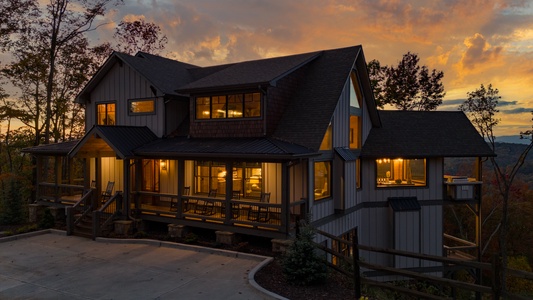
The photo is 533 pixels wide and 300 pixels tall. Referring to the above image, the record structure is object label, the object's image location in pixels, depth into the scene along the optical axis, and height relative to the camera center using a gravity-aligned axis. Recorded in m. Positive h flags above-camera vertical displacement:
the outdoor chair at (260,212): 12.56 -2.34
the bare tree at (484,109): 27.27 +3.35
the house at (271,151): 13.29 -0.02
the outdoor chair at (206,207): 14.11 -2.37
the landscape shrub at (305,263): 8.70 -2.92
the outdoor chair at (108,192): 16.84 -2.04
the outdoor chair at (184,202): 14.86 -2.30
